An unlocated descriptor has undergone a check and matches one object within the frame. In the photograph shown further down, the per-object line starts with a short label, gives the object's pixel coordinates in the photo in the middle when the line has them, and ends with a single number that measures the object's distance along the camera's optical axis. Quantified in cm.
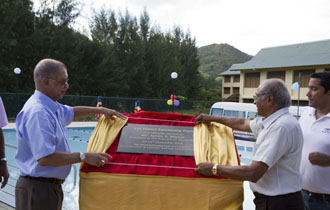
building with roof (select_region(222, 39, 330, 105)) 2409
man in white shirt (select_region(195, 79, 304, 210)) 185
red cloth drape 221
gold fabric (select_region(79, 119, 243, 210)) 215
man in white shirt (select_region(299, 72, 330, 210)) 223
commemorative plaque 243
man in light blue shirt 187
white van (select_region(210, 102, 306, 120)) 1275
